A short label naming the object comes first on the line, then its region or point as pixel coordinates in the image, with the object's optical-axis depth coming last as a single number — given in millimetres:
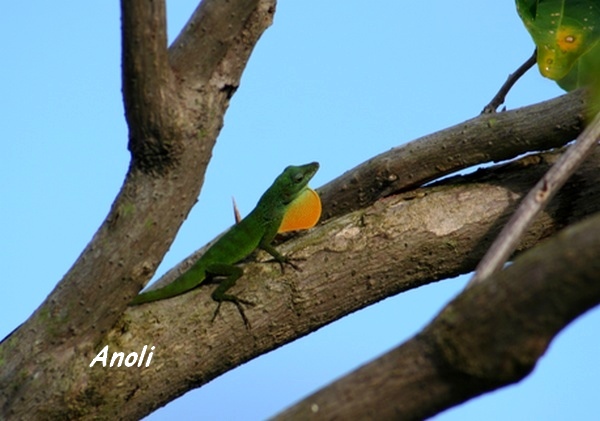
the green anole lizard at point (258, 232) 6922
